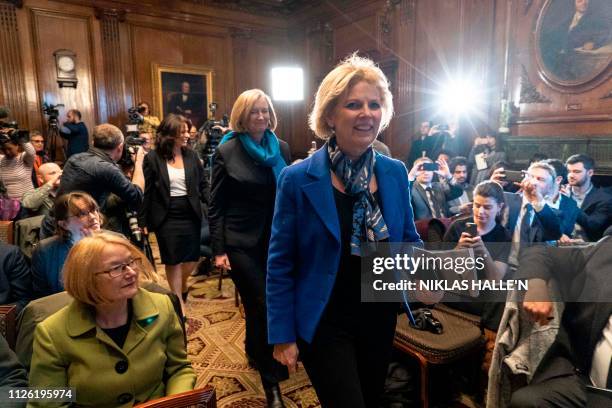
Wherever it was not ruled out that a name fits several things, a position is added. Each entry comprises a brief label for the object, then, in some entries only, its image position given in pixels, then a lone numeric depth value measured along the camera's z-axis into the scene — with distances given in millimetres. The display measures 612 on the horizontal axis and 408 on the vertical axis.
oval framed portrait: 4762
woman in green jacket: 1271
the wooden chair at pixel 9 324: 1604
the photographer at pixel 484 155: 5098
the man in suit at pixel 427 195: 3674
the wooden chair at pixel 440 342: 2016
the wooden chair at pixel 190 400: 1158
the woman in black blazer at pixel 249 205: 2145
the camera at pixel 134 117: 5402
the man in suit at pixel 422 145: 6531
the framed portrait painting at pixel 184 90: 8664
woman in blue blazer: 1224
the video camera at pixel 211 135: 4305
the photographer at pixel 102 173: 2506
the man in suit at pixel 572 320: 1586
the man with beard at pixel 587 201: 3129
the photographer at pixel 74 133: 7168
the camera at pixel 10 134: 3871
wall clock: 7574
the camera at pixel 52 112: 7094
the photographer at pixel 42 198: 3115
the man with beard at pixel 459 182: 3997
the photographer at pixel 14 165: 3902
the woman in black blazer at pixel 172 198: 2785
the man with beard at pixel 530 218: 2404
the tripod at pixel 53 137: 7203
